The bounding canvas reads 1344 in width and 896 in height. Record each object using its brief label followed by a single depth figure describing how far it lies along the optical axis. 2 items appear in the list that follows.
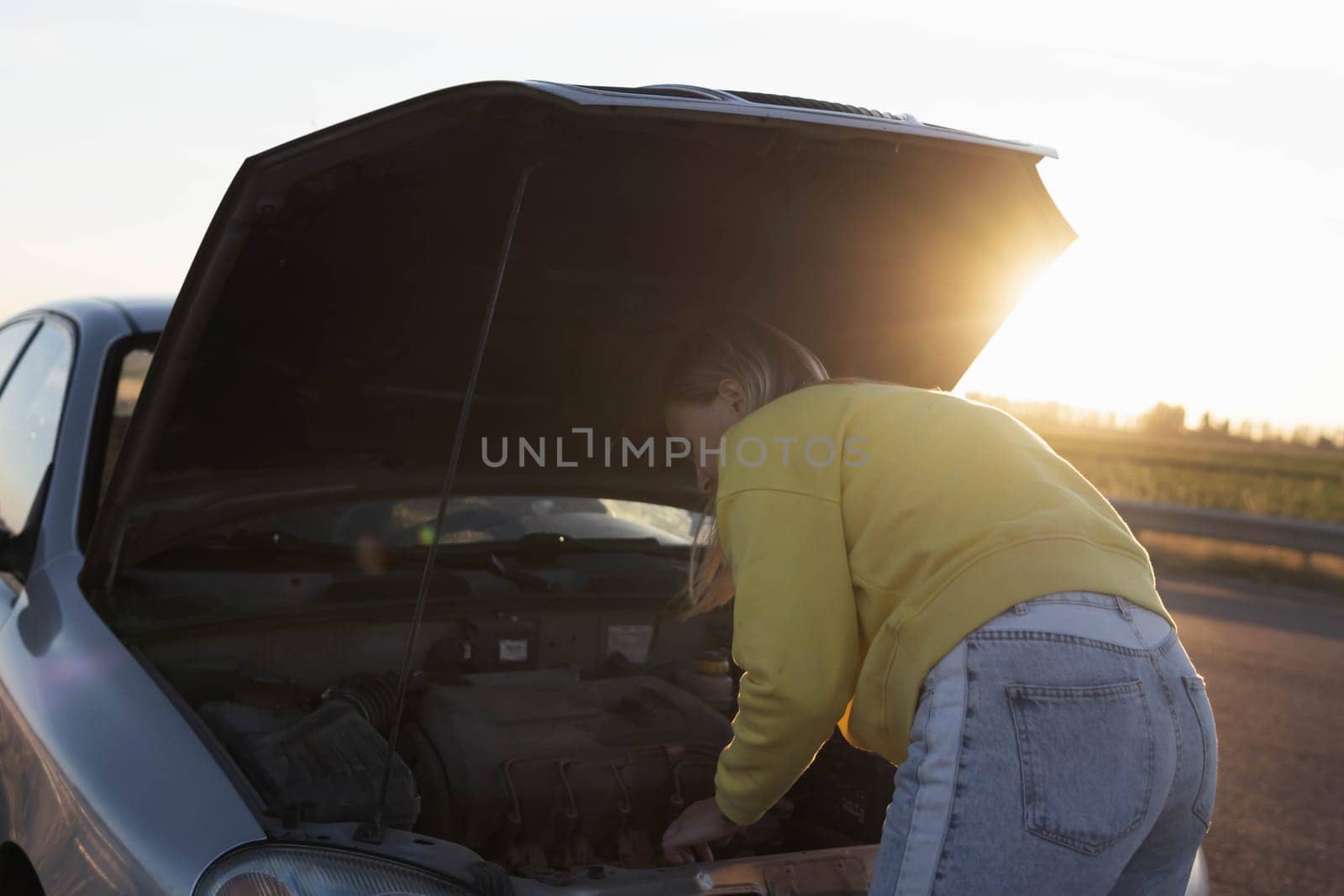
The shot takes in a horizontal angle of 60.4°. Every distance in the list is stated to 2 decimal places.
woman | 1.51
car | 1.89
